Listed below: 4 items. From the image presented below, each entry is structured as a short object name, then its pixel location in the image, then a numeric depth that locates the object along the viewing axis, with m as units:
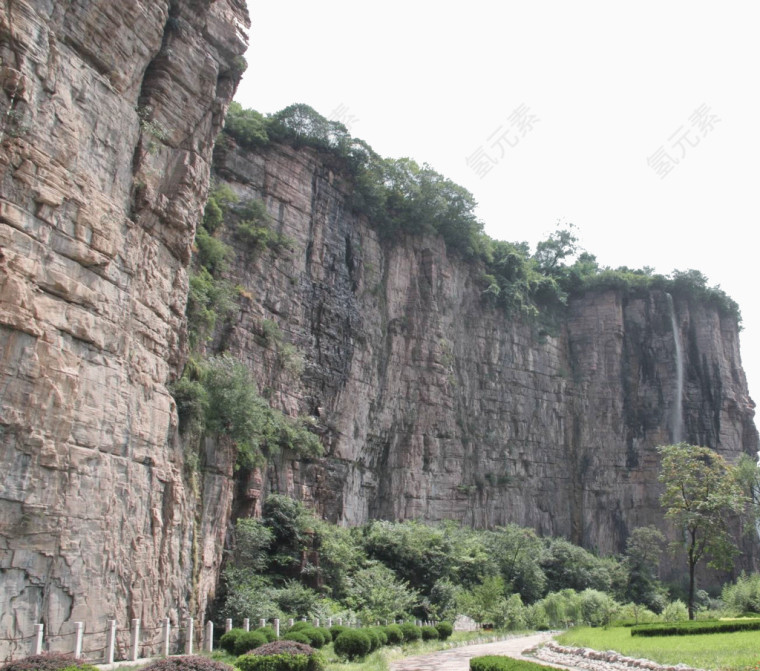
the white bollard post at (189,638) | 17.04
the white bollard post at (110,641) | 14.24
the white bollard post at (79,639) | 13.35
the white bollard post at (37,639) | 12.90
